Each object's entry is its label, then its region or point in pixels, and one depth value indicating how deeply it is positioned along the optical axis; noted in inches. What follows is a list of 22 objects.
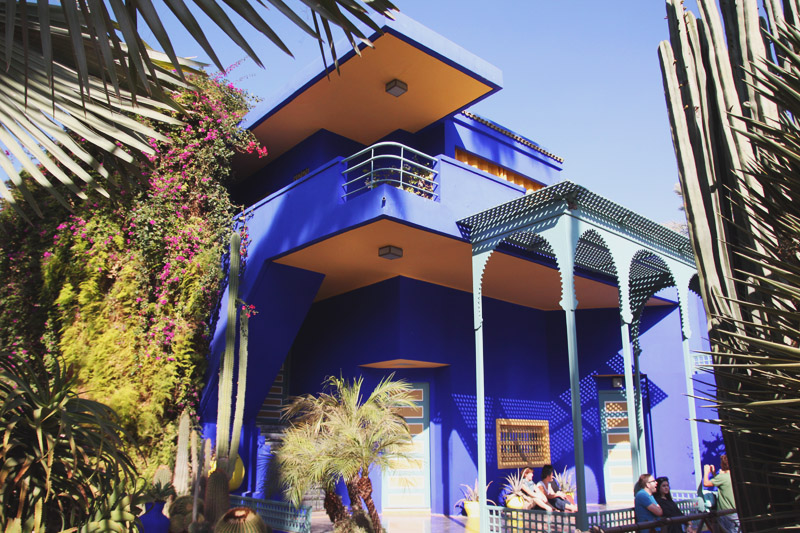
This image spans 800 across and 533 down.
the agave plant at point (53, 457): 142.9
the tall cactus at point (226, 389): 336.5
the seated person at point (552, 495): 371.2
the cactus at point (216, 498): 310.3
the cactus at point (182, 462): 379.9
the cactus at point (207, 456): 368.8
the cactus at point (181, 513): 337.4
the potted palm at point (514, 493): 363.9
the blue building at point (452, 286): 369.1
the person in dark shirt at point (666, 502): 278.8
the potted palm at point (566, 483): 482.3
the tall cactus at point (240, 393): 339.9
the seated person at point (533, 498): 347.9
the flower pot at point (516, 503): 363.6
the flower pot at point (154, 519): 298.2
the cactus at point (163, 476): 376.7
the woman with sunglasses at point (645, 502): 279.3
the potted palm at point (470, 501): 427.2
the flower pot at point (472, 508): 426.0
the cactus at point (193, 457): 393.4
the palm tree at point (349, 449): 279.7
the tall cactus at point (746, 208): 89.0
